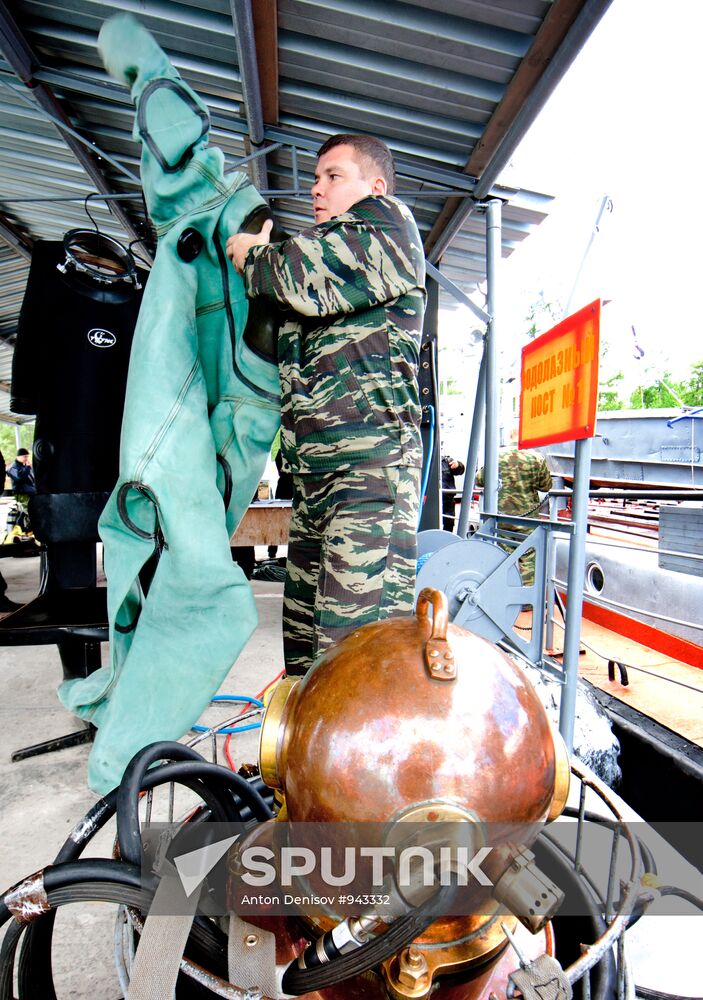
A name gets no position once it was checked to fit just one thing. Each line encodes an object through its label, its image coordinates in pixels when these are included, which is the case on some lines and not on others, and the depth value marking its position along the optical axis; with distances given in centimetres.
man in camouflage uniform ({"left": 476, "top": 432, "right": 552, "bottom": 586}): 584
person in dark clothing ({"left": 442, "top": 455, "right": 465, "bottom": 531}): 901
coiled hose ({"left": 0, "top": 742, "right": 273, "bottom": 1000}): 61
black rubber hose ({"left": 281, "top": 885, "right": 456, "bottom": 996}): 53
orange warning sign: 215
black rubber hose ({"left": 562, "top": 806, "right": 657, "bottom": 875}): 85
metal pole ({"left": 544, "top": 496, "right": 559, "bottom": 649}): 281
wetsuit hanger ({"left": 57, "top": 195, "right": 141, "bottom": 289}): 239
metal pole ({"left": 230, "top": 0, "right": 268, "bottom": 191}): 224
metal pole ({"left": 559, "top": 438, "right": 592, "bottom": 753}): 229
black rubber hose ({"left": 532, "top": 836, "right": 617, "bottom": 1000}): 69
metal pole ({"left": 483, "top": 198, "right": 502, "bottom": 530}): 345
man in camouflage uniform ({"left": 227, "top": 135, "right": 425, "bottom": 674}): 132
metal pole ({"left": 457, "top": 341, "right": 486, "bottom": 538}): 387
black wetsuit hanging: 241
